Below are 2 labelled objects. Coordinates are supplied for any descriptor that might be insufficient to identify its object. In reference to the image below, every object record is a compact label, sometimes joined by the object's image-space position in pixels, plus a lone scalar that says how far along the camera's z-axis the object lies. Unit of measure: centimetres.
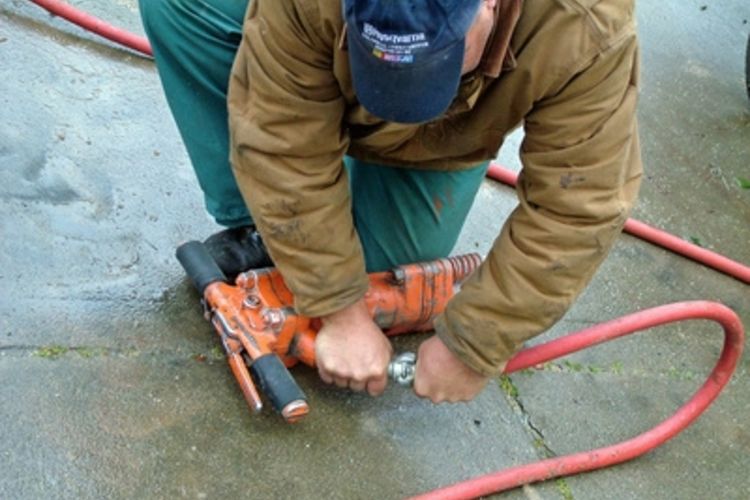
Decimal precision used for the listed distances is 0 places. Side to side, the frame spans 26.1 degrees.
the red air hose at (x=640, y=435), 222
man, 184
